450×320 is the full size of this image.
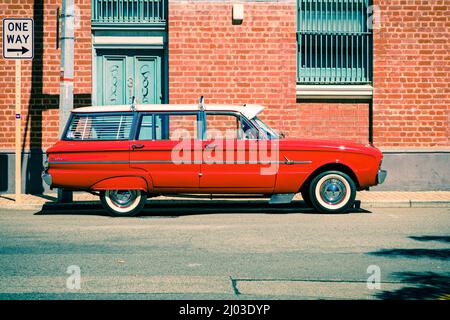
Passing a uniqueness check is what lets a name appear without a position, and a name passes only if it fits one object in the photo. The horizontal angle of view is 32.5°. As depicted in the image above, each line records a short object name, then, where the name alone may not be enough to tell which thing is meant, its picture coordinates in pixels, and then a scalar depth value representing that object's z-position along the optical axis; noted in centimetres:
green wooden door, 1672
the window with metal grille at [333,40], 1672
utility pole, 1397
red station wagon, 1213
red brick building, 1623
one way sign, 1360
